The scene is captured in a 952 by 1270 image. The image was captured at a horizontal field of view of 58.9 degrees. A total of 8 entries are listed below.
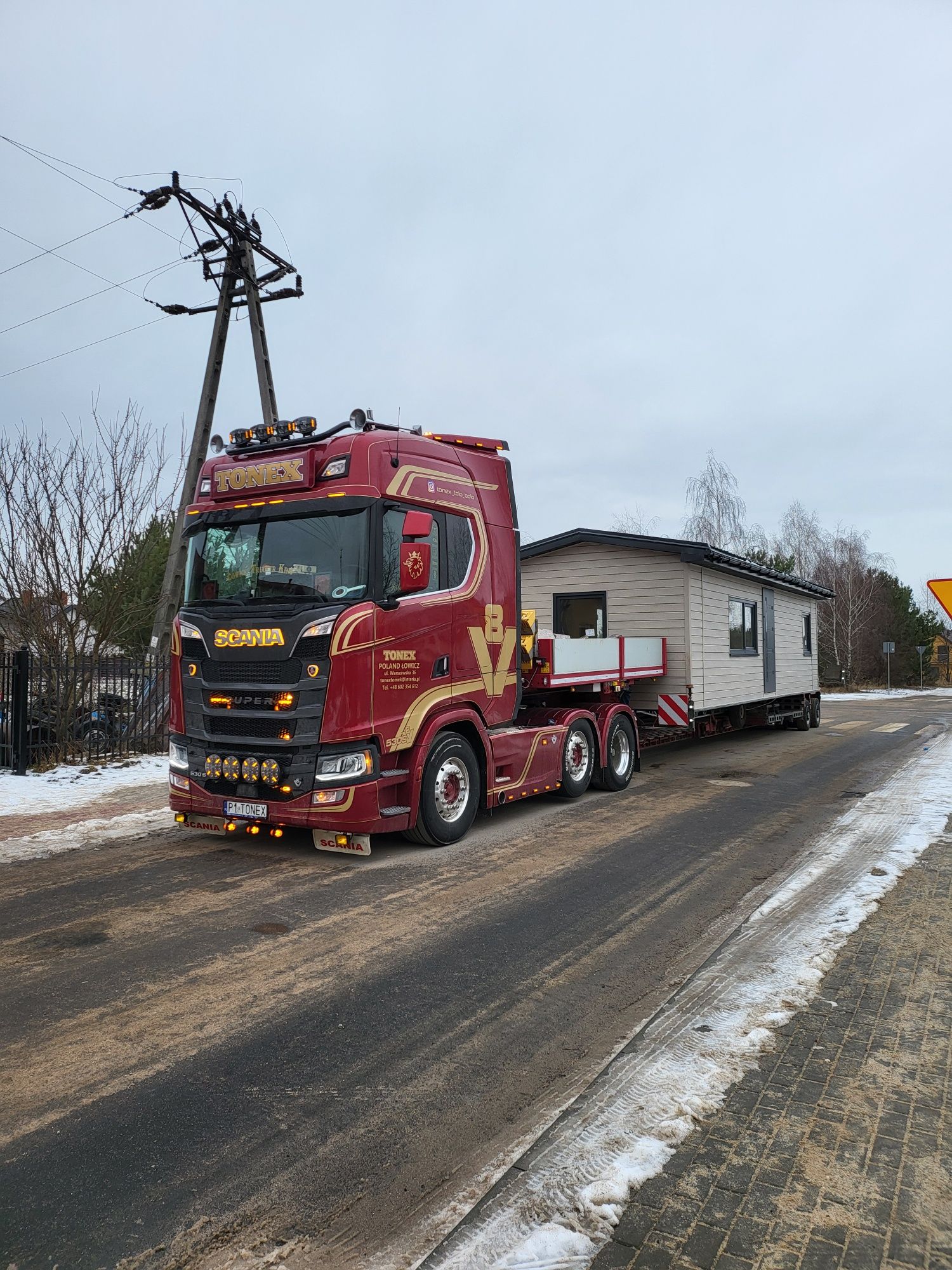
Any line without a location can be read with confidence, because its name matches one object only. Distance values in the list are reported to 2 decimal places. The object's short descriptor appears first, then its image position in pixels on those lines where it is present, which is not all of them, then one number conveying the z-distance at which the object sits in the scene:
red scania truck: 6.48
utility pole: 14.60
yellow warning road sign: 6.15
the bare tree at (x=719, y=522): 44.59
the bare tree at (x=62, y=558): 11.94
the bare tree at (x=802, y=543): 50.97
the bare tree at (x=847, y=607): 44.66
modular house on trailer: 12.57
